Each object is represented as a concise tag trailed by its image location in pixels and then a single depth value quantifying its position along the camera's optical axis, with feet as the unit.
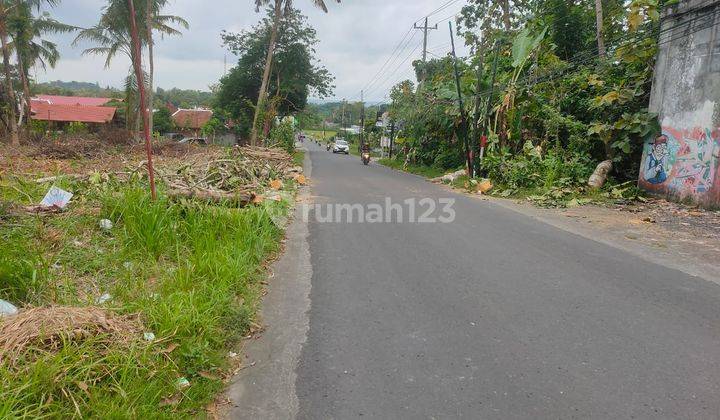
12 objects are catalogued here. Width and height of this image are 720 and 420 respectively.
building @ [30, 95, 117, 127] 133.90
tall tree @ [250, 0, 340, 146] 80.74
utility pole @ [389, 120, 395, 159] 108.68
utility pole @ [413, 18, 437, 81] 114.12
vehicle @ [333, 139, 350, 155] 167.66
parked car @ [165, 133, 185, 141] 156.81
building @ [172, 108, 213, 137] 164.45
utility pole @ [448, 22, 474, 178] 56.23
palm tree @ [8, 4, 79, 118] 82.59
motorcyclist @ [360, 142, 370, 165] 95.20
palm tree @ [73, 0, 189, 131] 81.79
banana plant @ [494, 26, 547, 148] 50.21
